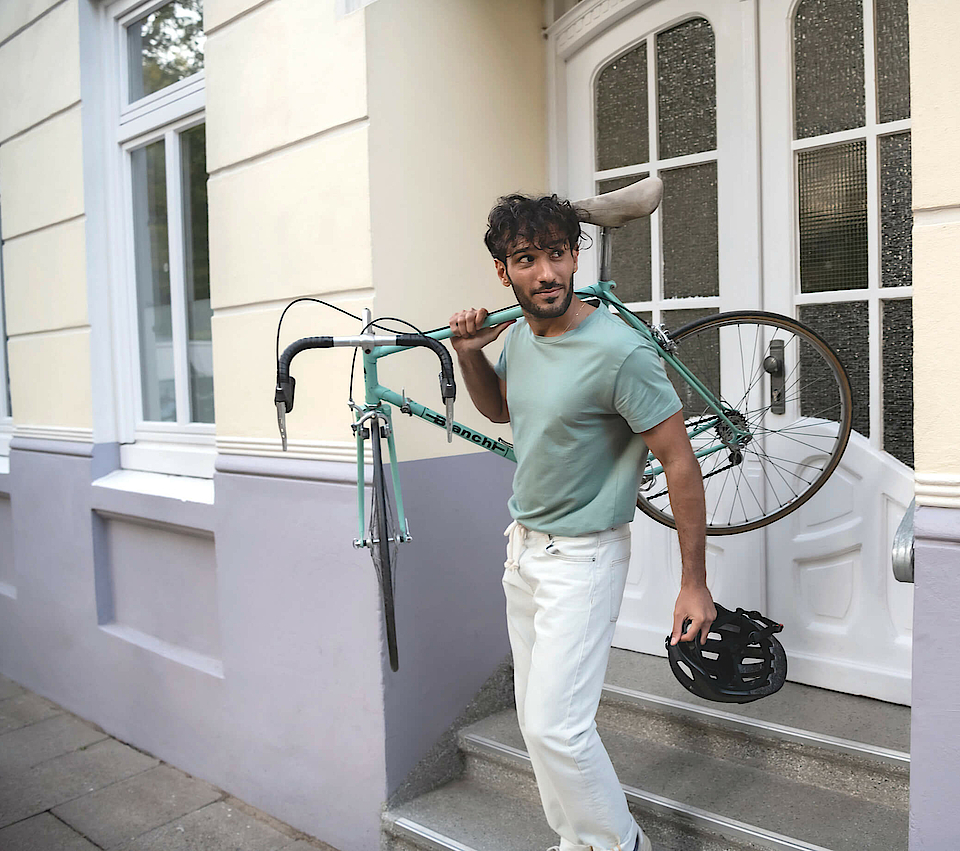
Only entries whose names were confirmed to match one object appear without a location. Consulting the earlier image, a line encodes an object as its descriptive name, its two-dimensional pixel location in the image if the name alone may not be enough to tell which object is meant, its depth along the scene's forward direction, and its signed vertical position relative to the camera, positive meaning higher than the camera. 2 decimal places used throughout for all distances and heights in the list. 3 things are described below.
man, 2.22 -0.28
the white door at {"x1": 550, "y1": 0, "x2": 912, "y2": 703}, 3.02 +0.50
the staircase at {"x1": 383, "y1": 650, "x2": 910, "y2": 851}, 2.69 -1.30
